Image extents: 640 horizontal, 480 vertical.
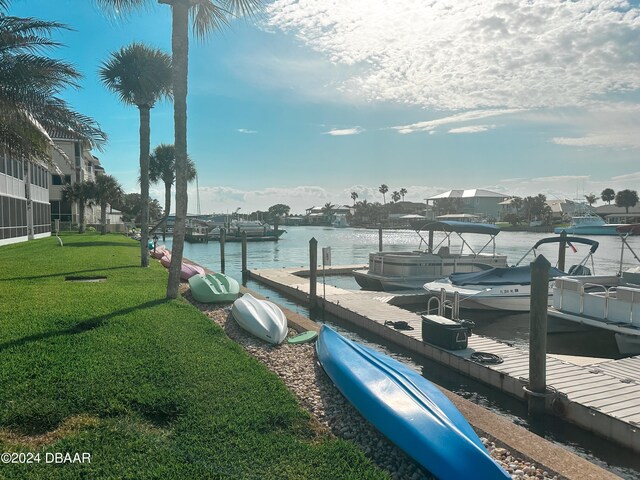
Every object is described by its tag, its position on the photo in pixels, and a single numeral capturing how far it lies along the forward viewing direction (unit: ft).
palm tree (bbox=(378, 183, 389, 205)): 562.25
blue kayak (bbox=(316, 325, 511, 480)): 14.12
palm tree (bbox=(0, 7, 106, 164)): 45.14
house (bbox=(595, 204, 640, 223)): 327.47
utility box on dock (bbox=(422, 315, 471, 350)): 32.60
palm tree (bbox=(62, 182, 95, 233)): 159.02
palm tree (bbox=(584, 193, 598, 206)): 486.34
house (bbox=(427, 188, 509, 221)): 470.88
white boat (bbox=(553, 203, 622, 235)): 267.59
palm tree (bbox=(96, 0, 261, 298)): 36.96
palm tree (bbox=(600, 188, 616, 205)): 429.38
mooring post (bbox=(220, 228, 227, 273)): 93.35
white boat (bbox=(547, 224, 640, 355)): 36.01
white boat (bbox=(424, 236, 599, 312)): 51.83
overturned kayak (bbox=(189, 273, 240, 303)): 39.93
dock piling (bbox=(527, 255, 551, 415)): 24.27
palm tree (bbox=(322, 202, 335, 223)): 601.71
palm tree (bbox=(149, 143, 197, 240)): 194.29
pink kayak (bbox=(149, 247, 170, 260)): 85.59
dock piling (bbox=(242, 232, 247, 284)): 83.61
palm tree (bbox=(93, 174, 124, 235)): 162.61
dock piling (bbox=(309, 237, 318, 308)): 54.70
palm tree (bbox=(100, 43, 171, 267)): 68.80
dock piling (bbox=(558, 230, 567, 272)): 68.77
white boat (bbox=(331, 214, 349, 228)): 462.19
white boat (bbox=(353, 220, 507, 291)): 66.03
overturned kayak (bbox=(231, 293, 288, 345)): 28.45
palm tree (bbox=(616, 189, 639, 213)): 366.84
